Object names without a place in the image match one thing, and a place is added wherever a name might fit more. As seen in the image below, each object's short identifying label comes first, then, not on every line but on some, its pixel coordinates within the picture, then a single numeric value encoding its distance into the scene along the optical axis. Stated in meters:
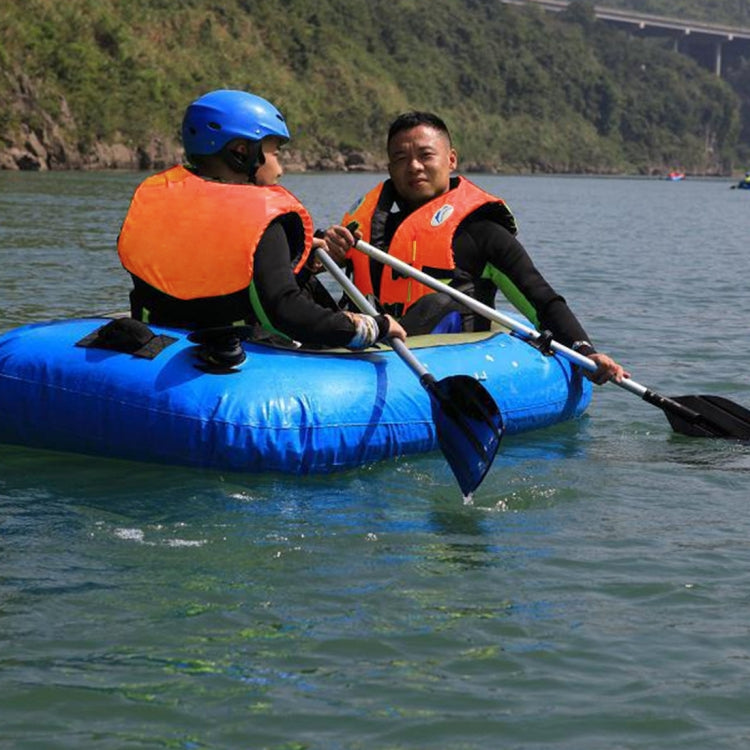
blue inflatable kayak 6.24
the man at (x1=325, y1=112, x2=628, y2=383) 7.67
